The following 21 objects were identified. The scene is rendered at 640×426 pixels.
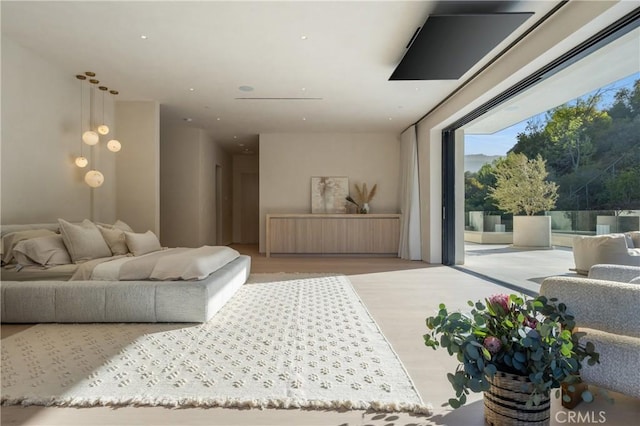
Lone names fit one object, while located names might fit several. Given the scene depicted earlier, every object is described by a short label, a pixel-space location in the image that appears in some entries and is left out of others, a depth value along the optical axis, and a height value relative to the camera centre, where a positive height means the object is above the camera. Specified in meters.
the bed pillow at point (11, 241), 3.32 -0.28
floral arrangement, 1.26 -0.51
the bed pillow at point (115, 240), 4.03 -0.34
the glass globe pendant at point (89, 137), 4.56 +0.99
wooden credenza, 7.48 -0.48
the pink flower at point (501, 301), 1.39 -0.37
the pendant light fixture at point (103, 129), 4.88 +1.18
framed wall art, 7.93 +0.42
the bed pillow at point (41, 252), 3.32 -0.40
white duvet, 2.96 -0.50
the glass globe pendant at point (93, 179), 4.68 +0.46
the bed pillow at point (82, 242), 3.58 -0.32
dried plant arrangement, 7.89 +0.37
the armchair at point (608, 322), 1.40 -0.49
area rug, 1.66 -0.91
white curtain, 6.98 +0.11
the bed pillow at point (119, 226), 4.53 -0.19
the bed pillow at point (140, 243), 4.00 -0.37
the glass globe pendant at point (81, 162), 4.60 +0.67
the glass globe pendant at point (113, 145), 5.00 +0.97
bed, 2.83 -0.62
